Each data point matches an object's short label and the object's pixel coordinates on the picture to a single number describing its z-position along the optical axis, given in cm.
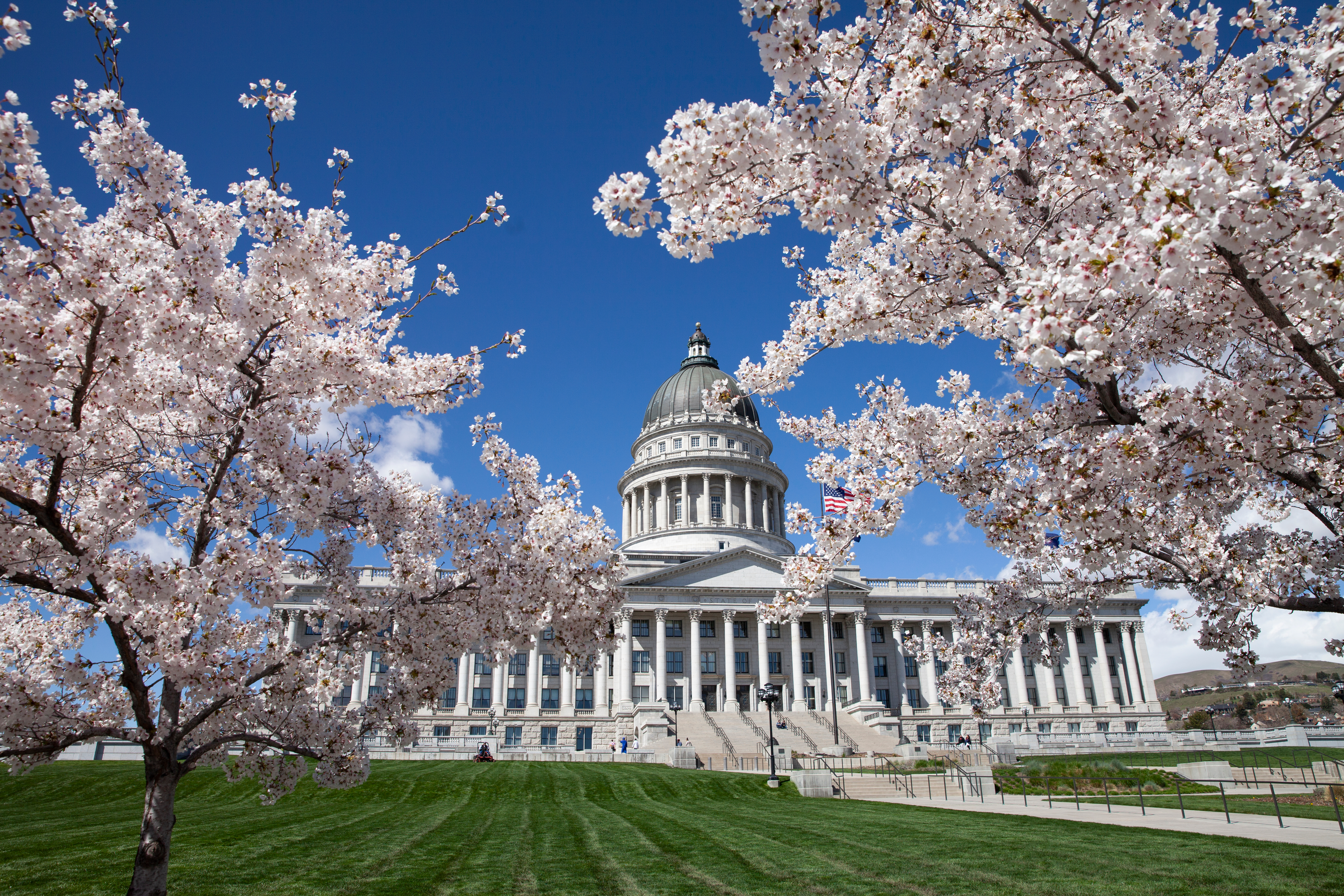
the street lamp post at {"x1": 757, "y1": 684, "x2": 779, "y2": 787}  3912
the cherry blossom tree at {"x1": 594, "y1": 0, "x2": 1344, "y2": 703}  628
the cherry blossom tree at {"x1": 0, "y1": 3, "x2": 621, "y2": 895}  729
